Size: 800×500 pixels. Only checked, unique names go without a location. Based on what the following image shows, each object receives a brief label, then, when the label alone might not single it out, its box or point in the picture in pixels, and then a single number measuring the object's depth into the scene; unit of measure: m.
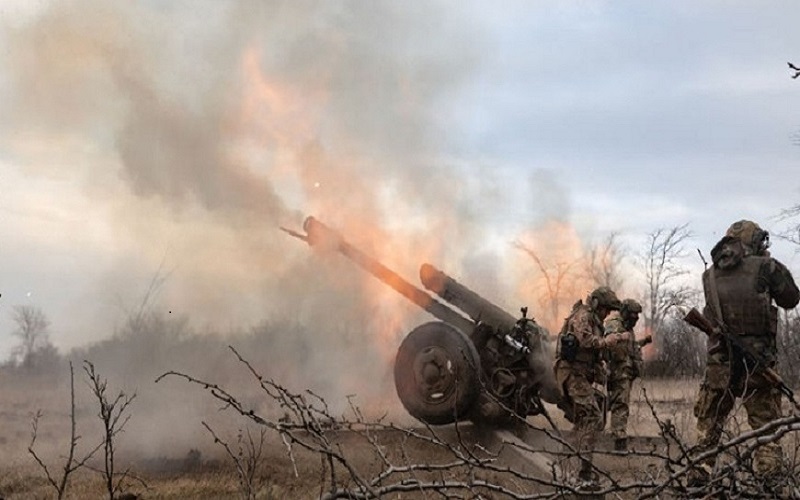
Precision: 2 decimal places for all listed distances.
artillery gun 8.98
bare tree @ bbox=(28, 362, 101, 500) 3.26
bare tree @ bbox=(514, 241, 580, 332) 29.75
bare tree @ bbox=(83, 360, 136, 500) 3.22
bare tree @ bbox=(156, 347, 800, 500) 2.12
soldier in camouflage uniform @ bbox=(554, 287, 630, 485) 7.62
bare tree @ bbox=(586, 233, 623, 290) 38.53
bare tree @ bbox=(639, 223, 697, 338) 36.72
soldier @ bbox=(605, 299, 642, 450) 9.43
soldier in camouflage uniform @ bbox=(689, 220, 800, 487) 6.05
